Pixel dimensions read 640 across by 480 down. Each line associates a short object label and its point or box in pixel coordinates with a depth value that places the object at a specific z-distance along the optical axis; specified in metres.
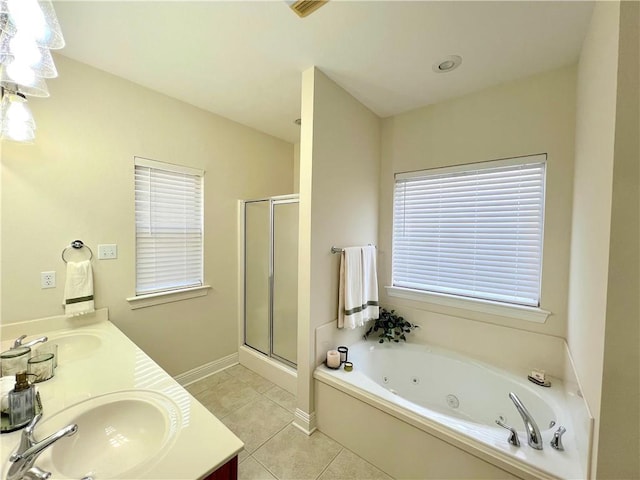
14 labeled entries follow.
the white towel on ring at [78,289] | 1.70
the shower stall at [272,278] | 2.47
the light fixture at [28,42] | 0.95
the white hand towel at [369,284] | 2.20
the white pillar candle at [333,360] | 1.92
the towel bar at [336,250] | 2.05
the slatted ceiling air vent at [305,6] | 1.28
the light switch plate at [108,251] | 1.88
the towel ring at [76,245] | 1.73
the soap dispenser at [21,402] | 0.87
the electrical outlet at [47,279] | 1.65
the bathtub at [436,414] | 1.24
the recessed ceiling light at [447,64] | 1.69
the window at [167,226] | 2.12
